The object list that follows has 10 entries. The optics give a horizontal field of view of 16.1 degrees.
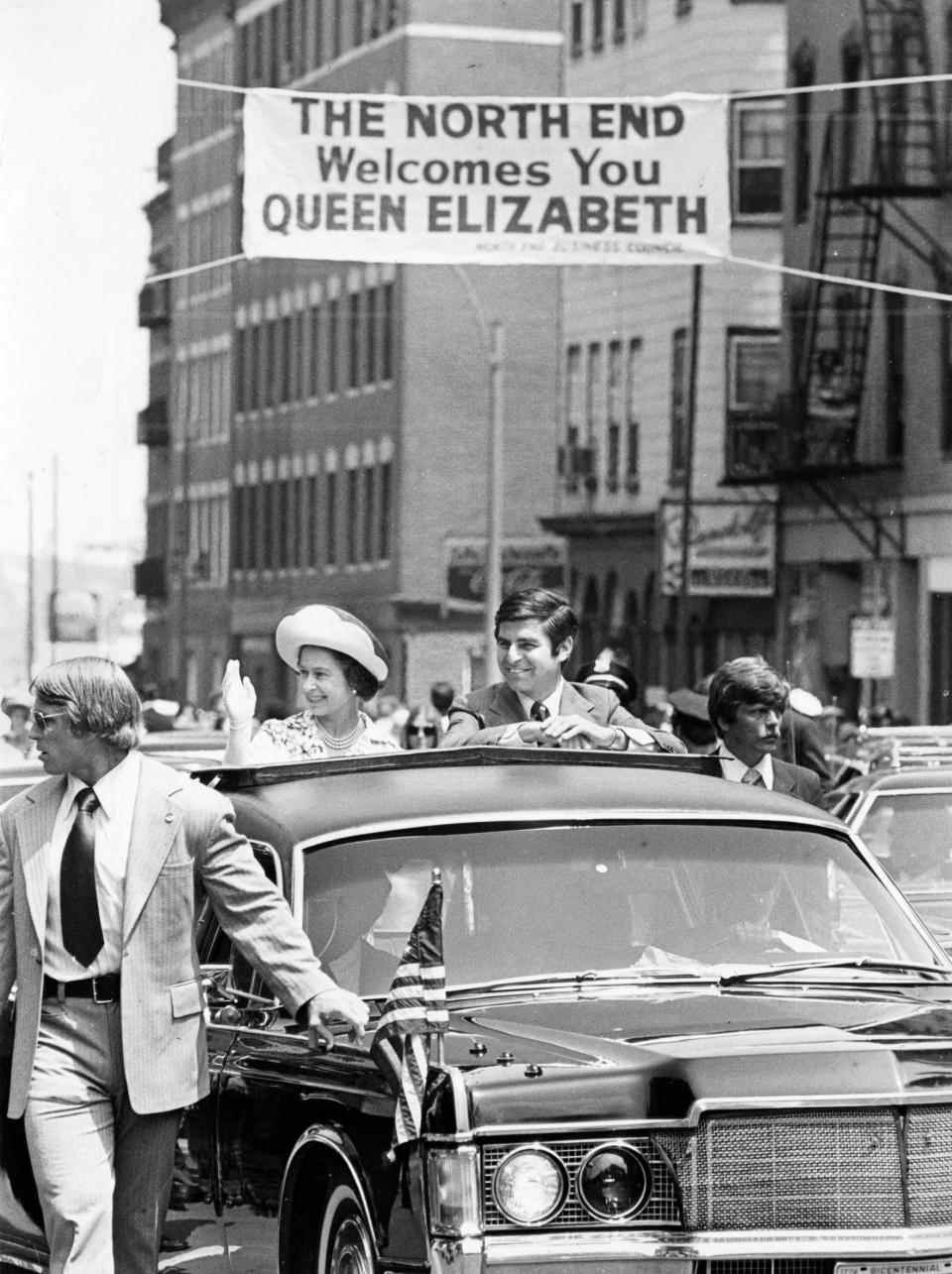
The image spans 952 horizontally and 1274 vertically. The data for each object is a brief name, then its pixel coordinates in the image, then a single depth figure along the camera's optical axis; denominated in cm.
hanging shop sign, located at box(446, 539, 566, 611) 5248
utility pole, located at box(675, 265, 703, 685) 4875
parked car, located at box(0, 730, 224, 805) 1243
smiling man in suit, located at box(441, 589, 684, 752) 959
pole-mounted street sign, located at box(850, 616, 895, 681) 3462
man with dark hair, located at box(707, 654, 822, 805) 1000
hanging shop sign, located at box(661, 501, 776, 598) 4809
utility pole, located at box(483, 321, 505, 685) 4653
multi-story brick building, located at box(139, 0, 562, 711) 6850
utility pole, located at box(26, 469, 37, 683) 5274
